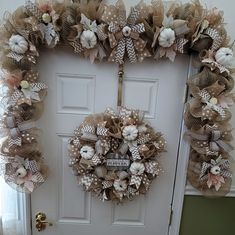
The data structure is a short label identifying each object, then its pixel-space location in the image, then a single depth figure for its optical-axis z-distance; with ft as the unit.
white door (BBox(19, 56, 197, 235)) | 4.95
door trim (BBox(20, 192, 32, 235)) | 5.10
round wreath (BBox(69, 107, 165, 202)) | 4.52
